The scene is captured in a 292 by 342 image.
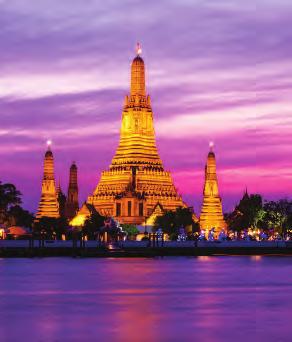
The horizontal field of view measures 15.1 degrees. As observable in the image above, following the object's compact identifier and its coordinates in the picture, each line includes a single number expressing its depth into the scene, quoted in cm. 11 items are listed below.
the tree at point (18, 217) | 12219
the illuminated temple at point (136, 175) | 15250
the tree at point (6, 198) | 12019
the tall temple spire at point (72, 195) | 17100
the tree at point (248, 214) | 14550
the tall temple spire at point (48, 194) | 14938
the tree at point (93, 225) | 13812
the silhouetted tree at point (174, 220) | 14088
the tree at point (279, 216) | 14288
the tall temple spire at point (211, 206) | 15712
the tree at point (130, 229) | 14675
